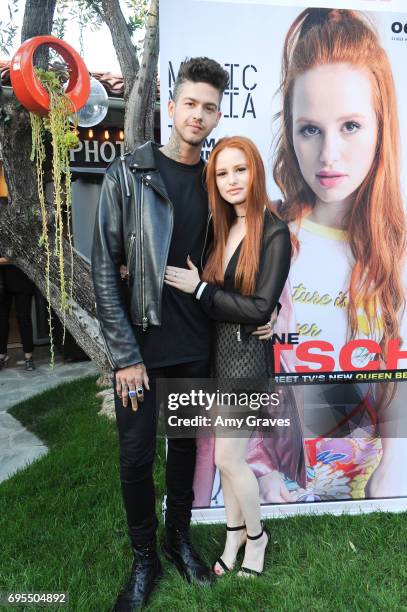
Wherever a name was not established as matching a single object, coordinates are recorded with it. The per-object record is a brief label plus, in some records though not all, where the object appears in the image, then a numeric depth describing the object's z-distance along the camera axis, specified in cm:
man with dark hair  187
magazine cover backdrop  219
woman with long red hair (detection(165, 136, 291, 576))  189
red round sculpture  258
